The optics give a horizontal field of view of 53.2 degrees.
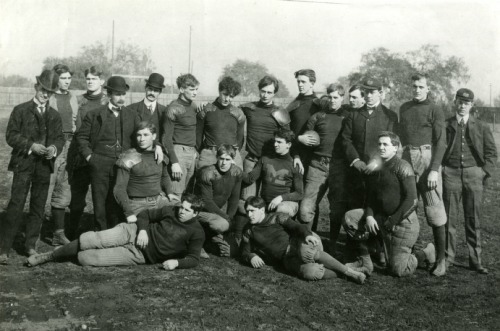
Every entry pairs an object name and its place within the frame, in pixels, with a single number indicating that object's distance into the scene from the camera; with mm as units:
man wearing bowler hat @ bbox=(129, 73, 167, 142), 6453
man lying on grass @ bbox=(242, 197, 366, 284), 5547
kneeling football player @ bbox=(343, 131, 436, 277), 5770
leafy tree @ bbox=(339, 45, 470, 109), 36094
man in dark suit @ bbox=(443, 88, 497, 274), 6180
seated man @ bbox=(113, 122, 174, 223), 5977
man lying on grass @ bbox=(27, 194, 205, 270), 5602
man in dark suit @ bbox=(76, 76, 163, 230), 6219
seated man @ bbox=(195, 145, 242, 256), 6367
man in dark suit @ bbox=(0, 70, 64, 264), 5641
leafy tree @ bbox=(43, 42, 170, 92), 29734
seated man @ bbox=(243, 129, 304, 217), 6500
